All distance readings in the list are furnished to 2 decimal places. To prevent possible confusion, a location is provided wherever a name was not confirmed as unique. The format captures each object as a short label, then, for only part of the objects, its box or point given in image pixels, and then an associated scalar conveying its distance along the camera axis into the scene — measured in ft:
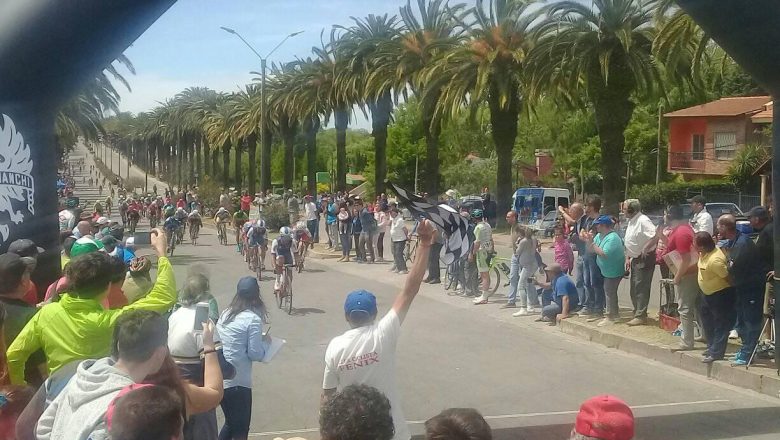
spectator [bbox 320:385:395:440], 9.50
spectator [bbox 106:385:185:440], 8.87
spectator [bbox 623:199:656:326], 35.76
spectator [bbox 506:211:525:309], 45.02
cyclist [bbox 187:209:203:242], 91.97
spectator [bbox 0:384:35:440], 12.35
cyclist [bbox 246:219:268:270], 59.11
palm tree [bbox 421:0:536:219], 87.56
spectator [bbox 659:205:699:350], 32.37
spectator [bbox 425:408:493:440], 9.44
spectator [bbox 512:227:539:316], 43.86
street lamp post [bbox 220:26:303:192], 93.99
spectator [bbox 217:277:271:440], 18.17
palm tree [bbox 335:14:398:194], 104.01
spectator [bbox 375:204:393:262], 70.08
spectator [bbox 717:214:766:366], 29.58
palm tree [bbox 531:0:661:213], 63.00
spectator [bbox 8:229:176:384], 14.35
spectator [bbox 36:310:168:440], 10.41
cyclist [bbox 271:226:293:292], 47.24
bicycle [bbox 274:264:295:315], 47.14
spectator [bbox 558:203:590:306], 40.55
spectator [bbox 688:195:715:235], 41.16
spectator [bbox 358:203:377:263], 71.61
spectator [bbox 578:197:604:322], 39.04
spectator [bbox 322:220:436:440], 14.35
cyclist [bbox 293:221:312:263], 54.54
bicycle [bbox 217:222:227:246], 92.79
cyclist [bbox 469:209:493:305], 48.80
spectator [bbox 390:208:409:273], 61.36
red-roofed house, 137.08
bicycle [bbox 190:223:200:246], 93.01
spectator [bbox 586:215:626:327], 36.99
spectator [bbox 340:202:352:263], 72.49
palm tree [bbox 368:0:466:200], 96.99
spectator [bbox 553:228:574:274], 42.55
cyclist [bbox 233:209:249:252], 79.82
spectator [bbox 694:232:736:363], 29.84
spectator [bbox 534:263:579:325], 40.88
